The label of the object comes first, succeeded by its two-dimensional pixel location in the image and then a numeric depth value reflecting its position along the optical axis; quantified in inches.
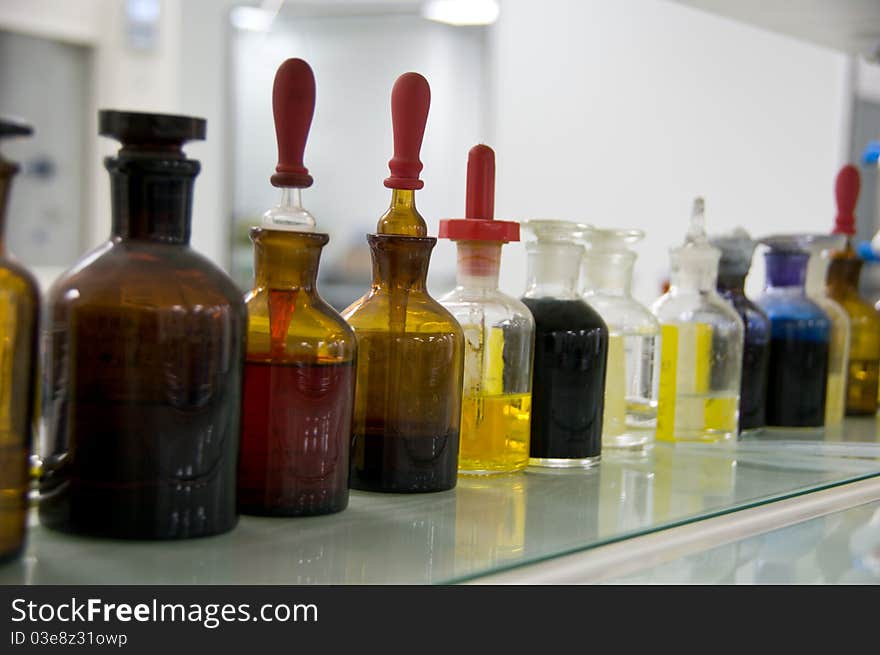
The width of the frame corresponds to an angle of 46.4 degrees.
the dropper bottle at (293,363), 22.1
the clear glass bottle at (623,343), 33.8
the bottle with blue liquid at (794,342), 39.8
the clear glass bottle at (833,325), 42.2
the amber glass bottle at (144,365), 18.8
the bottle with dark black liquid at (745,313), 37.8
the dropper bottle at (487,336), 27.9
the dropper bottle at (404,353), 25.1
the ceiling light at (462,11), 117.2
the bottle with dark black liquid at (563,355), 29.6
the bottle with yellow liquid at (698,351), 36.0
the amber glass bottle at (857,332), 45.1
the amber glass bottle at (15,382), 17.2
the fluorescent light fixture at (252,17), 116.0
